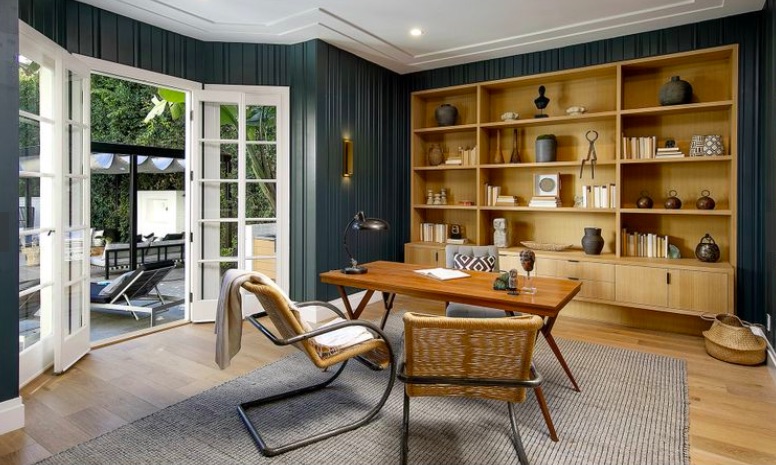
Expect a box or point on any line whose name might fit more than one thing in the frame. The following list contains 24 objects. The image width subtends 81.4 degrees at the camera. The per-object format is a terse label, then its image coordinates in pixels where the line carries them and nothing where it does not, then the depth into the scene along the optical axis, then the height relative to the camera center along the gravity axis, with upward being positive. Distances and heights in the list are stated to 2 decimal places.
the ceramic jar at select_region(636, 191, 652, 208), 4.34 +0.28
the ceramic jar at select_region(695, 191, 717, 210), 4.07 +0.25
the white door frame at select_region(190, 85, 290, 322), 4.43 +0.37
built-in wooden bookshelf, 4.05 +0.64
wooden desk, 2.52 -0.37
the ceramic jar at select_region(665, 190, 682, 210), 4.20 +0.26
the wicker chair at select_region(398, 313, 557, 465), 1.84 -0.54
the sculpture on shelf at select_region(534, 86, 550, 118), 4.86 +1.40
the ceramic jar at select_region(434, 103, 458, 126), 5.47 +1.41
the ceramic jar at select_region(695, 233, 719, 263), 4.00 -0.17
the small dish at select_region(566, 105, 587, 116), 4.68 +1.25
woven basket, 3.32 -0.85
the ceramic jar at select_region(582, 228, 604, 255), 4.49 -0.11
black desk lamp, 3.20 +0.04
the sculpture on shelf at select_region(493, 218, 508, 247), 5.14 -0.02
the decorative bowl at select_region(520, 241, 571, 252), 4.79 -0.17
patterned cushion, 3.88 -0.28
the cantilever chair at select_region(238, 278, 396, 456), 2.23 -0.60
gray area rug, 2.14 -1.05
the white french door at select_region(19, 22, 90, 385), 2.87 +0.17
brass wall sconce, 4.87 +0.79
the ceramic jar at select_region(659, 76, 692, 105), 4.10 +1.27
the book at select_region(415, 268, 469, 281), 3.18 -0.31
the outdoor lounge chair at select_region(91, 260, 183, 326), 4.77 -0.65
